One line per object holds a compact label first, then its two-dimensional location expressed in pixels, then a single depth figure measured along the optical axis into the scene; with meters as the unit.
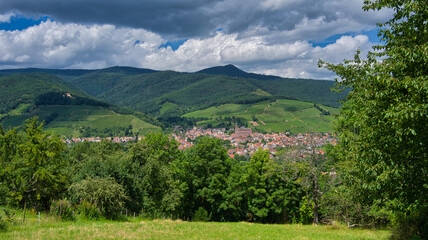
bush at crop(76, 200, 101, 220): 20.70
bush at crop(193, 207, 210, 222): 33.20
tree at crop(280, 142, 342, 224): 25.05
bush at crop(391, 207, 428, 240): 11.84
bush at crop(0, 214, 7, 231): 13.46
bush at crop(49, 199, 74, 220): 18.81
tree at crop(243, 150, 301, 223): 37.28
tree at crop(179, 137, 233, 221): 37.44
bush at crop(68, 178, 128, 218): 22.16
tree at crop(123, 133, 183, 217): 28.36
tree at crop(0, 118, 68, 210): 23.36
